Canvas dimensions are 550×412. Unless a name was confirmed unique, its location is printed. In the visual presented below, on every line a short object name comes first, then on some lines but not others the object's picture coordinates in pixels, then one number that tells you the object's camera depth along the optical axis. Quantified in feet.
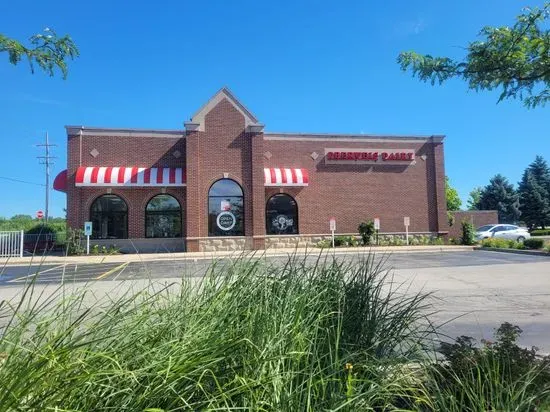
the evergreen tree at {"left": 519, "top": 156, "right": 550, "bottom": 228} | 180.11
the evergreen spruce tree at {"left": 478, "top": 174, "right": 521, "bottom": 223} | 187.04
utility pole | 161.79
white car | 106.63
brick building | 81.92
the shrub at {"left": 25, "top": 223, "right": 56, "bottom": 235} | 92.40
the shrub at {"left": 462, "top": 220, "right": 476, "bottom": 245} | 92.43
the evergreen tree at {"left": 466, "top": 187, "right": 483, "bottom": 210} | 264.78
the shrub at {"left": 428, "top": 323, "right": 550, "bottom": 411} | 8.13
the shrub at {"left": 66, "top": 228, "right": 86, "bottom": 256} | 76.79
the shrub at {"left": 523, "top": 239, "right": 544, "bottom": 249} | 75.36
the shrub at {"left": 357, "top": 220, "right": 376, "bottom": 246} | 89.04
